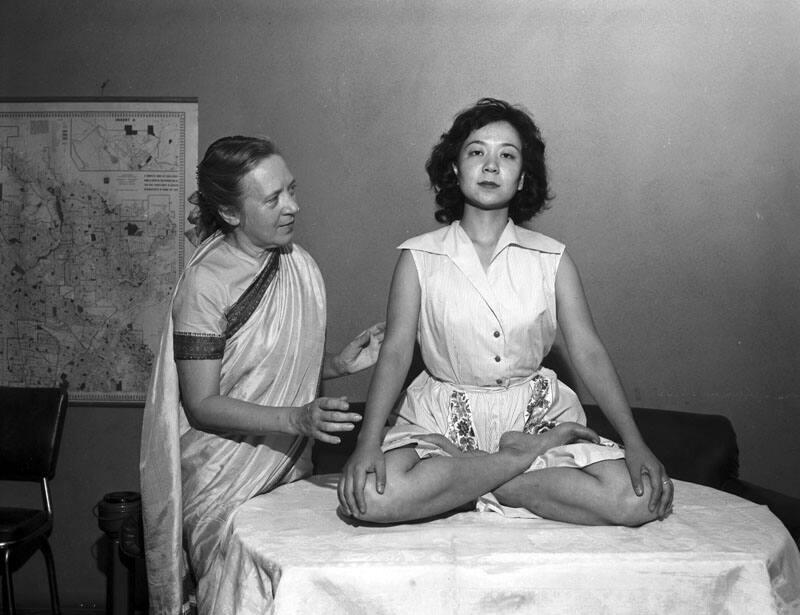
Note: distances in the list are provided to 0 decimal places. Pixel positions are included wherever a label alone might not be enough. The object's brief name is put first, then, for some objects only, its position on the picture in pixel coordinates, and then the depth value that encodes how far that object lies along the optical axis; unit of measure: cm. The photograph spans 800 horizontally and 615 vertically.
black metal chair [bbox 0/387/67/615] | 336
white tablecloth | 169
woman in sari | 236
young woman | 207
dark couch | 315
